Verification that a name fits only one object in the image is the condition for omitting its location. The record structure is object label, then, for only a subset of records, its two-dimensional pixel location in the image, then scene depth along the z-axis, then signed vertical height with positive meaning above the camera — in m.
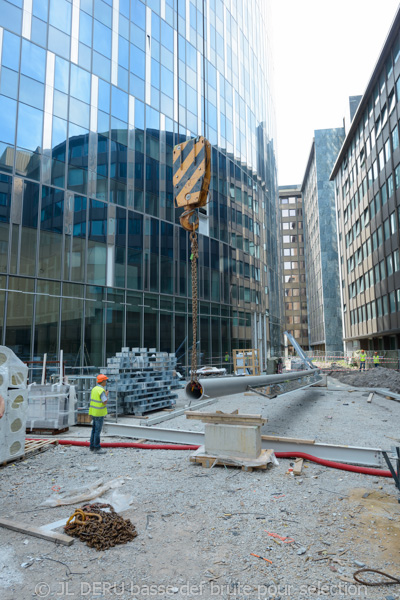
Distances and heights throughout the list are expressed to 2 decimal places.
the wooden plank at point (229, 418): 6.98 -1.27
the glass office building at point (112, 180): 17.75 +9.77
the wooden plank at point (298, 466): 6.35 -2.00
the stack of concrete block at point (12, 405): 7.29 -1.03
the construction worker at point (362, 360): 32.97 -0.92
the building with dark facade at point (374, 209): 31.00 +13.85
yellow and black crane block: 6.30 +2.95
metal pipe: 6.02 -0.64
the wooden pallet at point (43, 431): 10.02 -2.07
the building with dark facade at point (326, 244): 62.50 +18.26
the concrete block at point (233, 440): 6.83 -1.64
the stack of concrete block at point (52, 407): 10.10 -1.49
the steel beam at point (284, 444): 6.77 -1.91
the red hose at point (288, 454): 6.42 -2.04
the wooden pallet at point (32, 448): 7.44 -2.06
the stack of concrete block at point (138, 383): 11.94 -1.04
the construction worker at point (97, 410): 8.16 -1.30
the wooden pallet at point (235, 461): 6.60 -1.95
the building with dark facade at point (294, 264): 83.94 +19.29
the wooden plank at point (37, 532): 4.20 -2.06
